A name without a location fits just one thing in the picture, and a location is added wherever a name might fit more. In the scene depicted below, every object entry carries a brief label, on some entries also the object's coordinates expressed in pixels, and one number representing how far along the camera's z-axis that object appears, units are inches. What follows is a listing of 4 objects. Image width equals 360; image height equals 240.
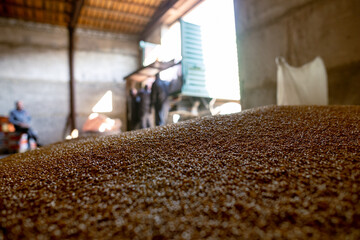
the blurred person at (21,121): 202.0
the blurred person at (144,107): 209.6
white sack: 91.3
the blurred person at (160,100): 188.9
